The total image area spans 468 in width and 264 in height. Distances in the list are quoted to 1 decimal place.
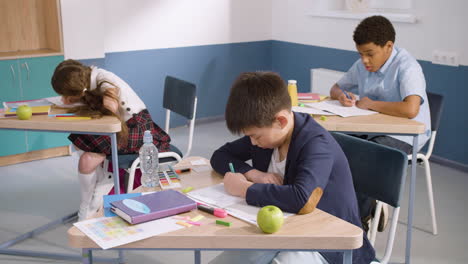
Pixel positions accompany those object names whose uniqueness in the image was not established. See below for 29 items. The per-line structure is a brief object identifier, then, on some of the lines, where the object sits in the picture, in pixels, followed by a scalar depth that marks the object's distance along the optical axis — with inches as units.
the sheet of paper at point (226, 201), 63.1
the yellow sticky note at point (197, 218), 62.0
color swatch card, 73.4
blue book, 63.9
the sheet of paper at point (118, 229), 57.0
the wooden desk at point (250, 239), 57.7
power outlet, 161.3
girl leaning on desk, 111.6
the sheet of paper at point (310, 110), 113.7
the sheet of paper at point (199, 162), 82.8
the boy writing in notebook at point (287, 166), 63.9
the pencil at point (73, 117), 106.0
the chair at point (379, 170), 76.7
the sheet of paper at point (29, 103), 117.4
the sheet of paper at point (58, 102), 116.8
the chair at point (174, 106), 110.2
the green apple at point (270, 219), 57.6
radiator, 196.9
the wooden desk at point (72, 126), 101.7
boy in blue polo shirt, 114.0
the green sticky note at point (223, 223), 60.7
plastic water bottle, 75.0
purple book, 61.1
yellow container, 119.0
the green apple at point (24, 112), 105.9
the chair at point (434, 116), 122.7
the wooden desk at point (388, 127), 103.5
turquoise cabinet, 166.9
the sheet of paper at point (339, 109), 113.3
